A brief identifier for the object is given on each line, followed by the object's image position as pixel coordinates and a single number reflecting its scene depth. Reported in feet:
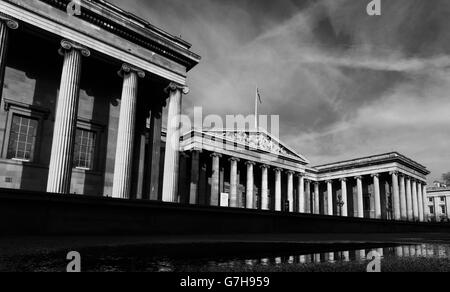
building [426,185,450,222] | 270.05
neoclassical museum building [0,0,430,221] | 49.39
